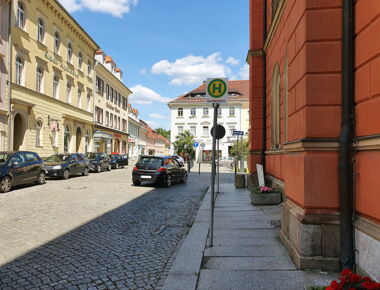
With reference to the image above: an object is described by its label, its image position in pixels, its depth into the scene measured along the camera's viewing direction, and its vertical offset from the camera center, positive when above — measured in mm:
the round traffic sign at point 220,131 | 9145 +656
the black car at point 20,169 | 12011 -709
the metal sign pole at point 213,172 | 5336 -292
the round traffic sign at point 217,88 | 5719 +1156
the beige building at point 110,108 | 39441 +6105
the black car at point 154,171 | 14875 -791
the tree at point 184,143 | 58938 +1970
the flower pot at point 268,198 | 9164 -1191
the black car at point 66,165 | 17562 -744
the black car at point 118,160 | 30016 -689
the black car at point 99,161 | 24500 -685
